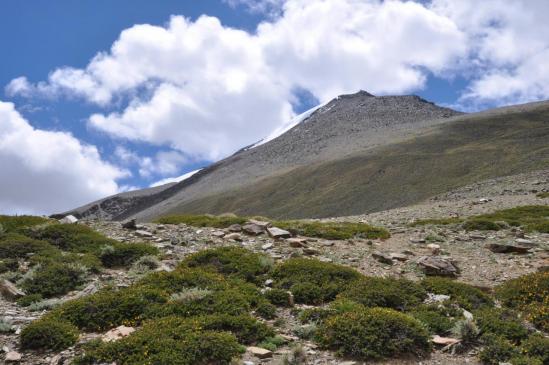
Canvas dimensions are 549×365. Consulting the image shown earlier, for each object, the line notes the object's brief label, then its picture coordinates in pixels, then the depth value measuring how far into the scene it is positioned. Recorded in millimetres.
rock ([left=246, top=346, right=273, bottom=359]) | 9406
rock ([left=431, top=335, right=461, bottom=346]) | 10086
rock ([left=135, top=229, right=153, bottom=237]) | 21255
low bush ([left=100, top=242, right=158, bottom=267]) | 16828
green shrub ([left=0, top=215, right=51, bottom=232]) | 21453
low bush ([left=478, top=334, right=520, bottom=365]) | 9359
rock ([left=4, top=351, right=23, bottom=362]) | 9438
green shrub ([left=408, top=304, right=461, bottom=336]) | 10766
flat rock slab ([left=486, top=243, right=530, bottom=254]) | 19594
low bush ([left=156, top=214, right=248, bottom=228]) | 26436
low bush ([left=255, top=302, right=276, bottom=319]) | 11664
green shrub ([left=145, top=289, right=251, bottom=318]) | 11195
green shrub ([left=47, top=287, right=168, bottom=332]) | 11000
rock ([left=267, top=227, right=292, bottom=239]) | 21344
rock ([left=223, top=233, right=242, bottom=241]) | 20922
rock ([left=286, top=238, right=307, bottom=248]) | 19859
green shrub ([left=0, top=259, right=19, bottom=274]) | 15352
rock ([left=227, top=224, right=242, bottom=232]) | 22909
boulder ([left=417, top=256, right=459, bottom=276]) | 16328
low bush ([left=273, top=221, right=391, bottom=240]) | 23464
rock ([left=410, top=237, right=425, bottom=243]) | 22250
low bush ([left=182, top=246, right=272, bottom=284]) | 14826
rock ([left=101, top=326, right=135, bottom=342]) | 10141
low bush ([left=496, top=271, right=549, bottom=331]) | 11500
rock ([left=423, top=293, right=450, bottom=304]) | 12603
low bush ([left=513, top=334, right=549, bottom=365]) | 9266
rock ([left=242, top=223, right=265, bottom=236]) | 22266
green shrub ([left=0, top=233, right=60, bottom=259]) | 16873
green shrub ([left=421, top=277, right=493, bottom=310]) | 12578
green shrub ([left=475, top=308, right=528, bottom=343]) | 10375
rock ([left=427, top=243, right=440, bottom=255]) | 19830
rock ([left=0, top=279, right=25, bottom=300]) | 13117
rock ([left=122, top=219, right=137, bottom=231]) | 22922
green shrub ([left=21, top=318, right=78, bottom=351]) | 9953
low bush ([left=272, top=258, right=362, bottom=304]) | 13086
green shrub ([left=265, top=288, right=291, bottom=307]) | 12570
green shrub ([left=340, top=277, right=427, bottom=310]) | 12234
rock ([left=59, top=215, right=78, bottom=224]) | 23394
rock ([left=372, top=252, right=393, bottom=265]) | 17672
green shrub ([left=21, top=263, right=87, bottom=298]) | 13562
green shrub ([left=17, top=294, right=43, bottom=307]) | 12695
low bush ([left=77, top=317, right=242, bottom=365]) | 8938
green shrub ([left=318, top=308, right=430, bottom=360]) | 9516
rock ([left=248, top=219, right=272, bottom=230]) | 22842
